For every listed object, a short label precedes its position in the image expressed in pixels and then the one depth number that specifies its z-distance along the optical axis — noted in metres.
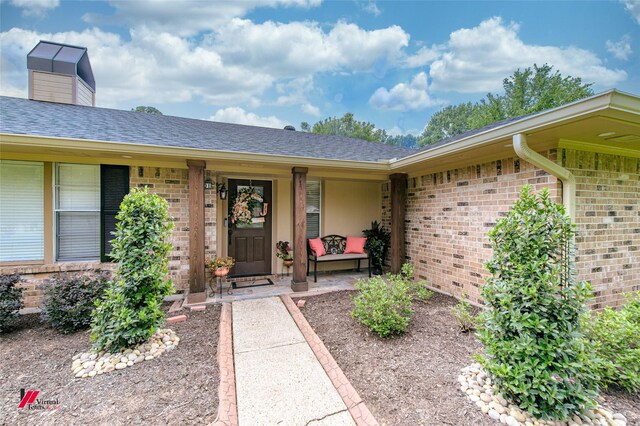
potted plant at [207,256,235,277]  4.59
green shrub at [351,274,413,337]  3.14
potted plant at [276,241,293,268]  5.64
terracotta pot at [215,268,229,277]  4.58
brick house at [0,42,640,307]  3.27
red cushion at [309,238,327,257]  5.74
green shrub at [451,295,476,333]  3.28
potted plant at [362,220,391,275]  6.05
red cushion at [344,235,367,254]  6.20
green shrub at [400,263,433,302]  4.09
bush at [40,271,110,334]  3.30
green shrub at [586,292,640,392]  2.20
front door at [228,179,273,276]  5.65
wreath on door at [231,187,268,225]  5.59
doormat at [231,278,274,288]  5.27
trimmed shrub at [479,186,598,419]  1.88
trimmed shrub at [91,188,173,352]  2.78
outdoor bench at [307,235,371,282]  5.70
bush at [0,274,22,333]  3.29
